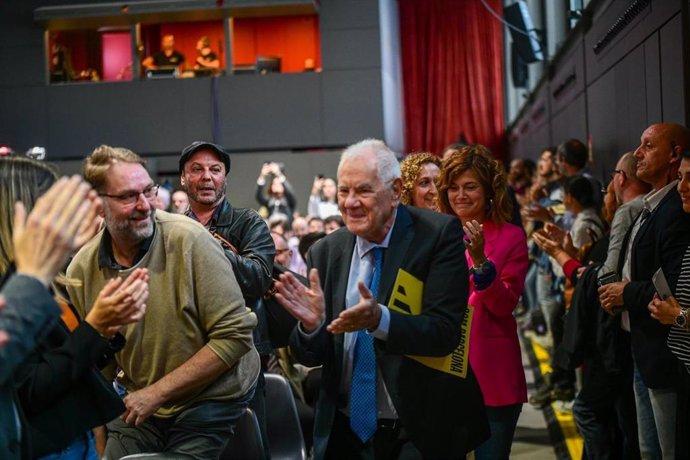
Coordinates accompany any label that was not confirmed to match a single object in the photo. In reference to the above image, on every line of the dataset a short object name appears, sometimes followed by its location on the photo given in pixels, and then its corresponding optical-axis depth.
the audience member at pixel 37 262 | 2.06
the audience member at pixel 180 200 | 9.18
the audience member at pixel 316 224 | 8.83
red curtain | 20.25
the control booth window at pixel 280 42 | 15.38
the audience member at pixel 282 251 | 6.20
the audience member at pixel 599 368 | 4.79
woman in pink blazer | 3.82
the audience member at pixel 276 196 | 10.65
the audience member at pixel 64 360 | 2.41
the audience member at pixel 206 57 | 15.37
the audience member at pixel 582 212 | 6.01
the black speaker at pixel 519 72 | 15.34
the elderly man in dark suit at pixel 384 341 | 2.88
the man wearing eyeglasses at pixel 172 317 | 3.14
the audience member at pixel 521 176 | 10.55
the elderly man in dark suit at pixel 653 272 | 3.92
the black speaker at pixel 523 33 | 12.26
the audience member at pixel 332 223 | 7.61
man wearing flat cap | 4.20
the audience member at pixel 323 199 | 10.67
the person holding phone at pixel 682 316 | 3.55
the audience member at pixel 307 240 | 6.23
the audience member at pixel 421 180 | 4.73
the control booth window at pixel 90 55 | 15.48
